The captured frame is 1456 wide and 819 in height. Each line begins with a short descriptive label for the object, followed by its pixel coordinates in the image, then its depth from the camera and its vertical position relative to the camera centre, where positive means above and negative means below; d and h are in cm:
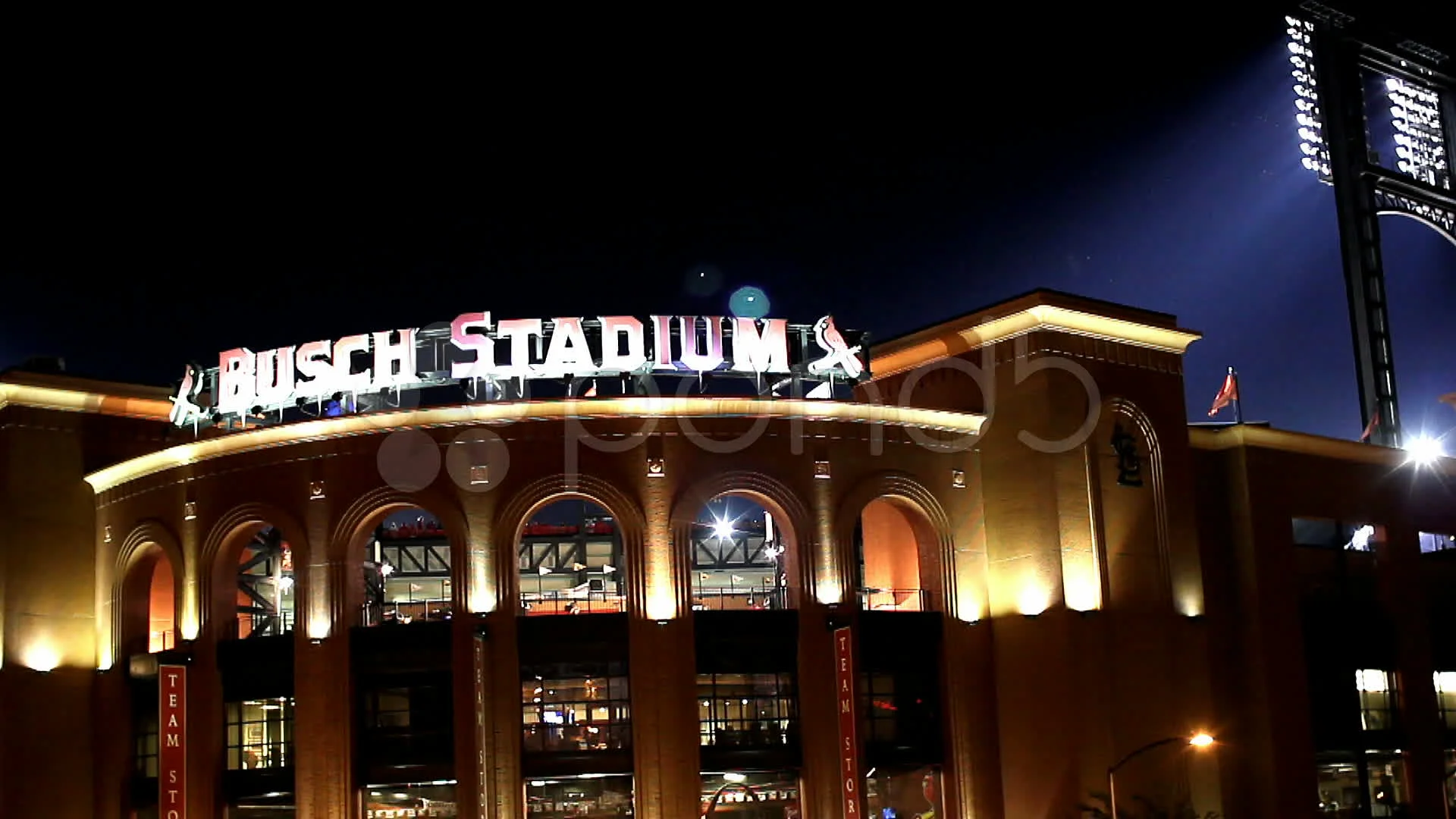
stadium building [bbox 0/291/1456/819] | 5162 +357
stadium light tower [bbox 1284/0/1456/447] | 7675 +2473
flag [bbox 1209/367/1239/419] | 6246 +1017
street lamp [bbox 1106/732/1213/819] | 5100 -253
